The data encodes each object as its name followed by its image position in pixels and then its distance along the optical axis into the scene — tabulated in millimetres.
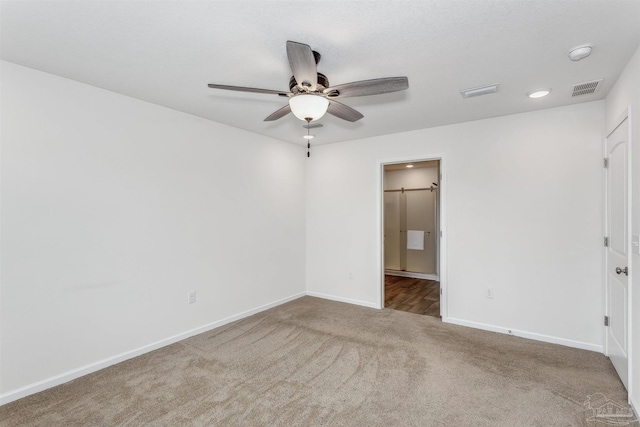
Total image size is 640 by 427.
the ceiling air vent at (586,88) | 2600
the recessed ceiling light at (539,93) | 2768
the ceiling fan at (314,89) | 1821
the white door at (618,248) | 2363
